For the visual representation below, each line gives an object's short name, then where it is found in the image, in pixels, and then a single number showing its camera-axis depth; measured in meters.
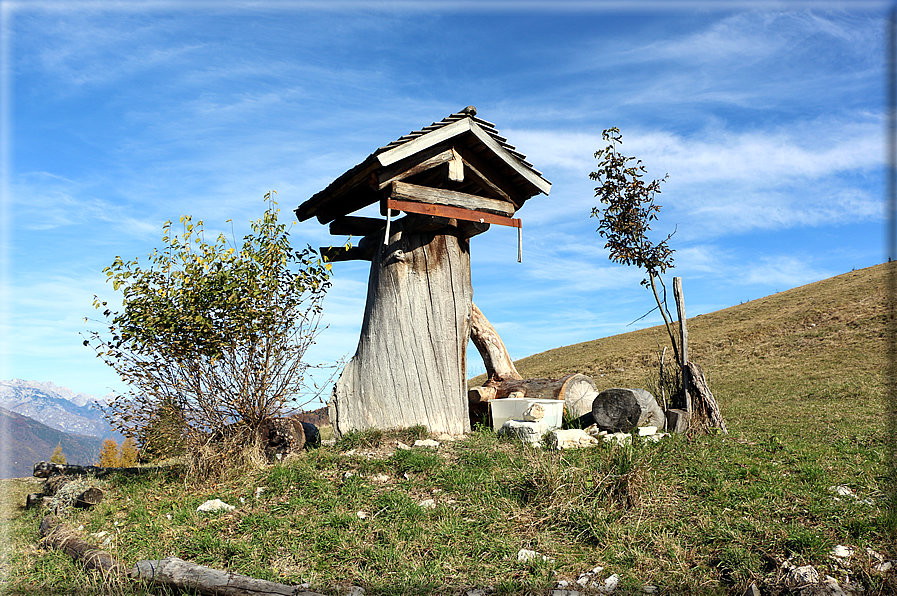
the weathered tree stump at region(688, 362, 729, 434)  10.23
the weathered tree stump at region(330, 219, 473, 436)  9.56
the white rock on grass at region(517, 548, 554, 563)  5.36
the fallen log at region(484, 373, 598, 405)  10.97
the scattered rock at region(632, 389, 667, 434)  9.80
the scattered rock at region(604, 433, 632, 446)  8.17
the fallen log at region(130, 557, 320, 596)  4.82
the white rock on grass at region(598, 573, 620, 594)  5.02
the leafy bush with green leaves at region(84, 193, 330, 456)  8.34
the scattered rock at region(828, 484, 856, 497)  6.77
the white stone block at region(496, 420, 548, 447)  8.91
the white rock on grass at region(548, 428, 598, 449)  8.65
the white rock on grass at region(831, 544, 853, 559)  5.32
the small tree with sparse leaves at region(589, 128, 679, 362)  12.32
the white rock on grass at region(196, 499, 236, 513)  6.83
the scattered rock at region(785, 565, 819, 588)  4.88
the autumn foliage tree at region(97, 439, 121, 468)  34.18
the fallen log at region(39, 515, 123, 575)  5.59
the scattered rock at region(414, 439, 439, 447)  8.79
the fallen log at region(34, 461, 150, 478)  9.93
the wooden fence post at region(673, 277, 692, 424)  10.59
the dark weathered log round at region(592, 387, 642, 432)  9.78
